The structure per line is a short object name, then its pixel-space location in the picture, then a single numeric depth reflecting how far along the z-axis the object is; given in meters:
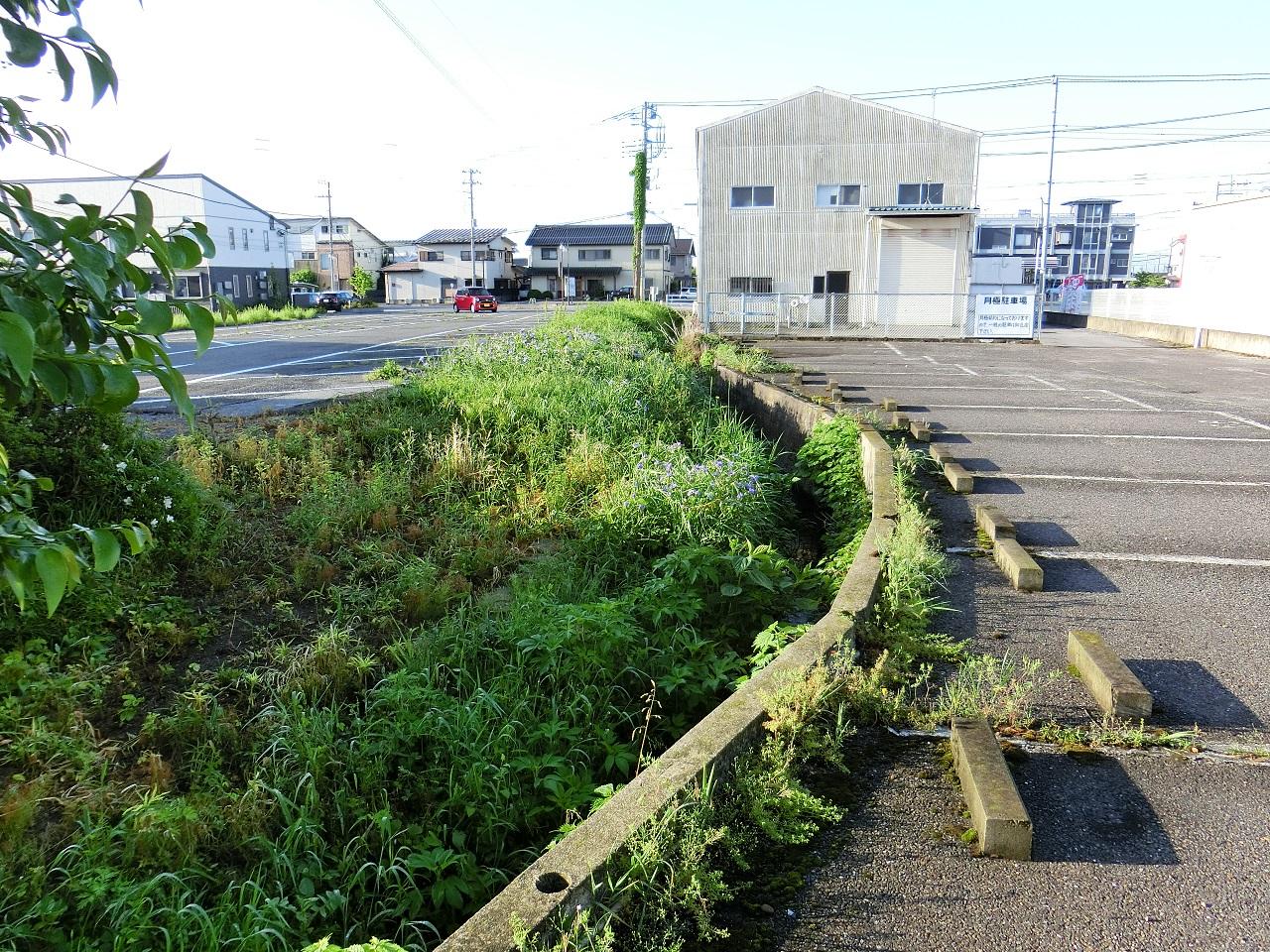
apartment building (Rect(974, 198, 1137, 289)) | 68.69
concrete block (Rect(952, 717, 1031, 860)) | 2.61
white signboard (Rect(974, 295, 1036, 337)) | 26.31
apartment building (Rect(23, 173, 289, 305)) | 41.56
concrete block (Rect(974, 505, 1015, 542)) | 5.52
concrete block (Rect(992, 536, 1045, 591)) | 4.84
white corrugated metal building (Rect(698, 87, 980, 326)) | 30.58
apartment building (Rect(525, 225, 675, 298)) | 71.62
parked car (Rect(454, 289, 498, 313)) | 46.72
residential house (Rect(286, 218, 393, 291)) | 69.94
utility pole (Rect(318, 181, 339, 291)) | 65.81
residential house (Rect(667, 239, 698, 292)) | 79.38
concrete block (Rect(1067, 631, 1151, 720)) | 3.40
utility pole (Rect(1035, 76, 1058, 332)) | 27.61
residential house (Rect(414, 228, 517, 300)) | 69.38
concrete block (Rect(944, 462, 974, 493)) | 6.89
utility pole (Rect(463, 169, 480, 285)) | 63.91
